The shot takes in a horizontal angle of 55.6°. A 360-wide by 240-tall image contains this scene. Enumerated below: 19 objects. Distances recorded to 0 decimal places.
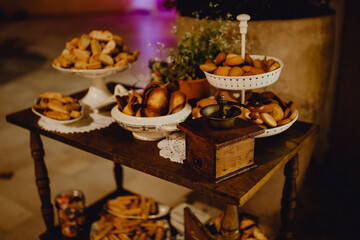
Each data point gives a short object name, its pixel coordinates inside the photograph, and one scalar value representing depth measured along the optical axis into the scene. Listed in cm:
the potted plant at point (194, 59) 160
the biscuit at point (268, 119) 128
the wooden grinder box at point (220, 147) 105
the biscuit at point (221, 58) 141
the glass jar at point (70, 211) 193
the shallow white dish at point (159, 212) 206
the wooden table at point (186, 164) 109
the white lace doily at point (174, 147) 126
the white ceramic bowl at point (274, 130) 128
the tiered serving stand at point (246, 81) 125
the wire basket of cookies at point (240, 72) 126
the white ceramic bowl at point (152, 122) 131
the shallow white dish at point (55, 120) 151
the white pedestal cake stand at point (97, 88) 172
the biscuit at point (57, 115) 152
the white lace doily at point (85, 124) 153
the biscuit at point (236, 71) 129
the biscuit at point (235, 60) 134
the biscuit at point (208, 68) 136
